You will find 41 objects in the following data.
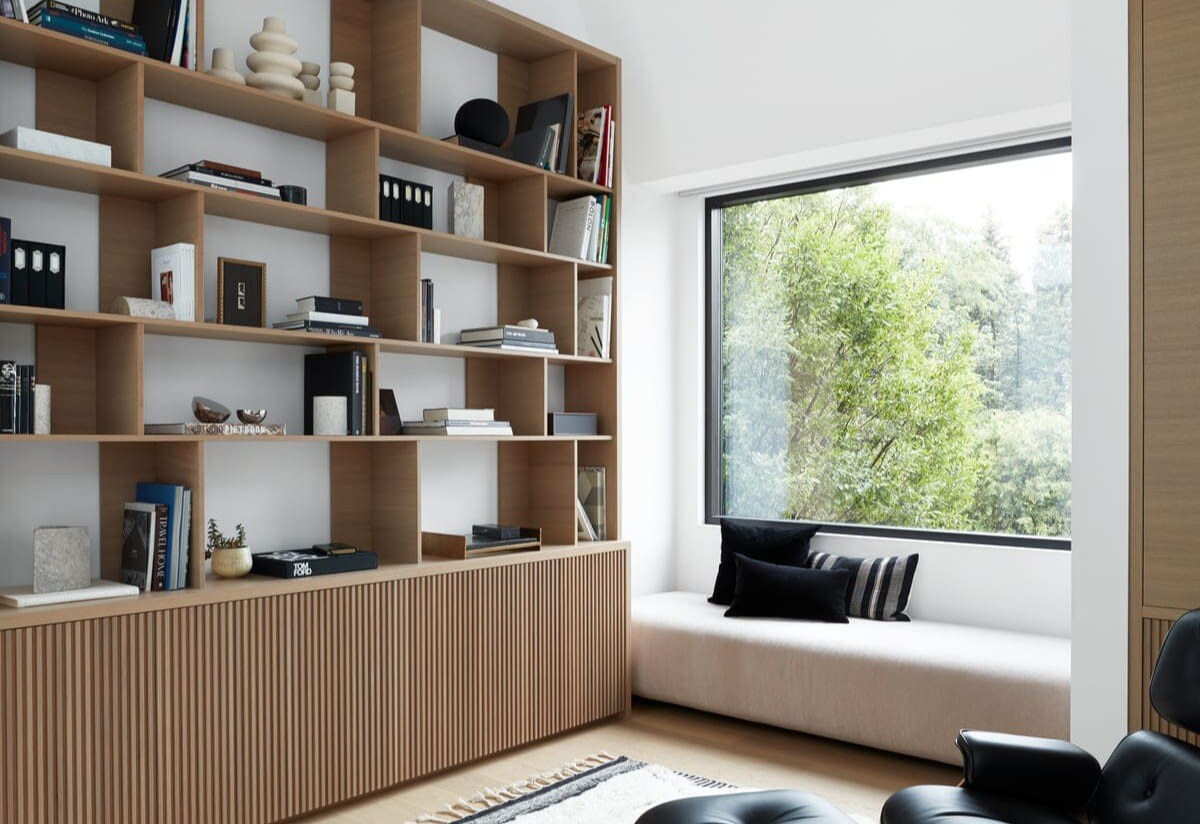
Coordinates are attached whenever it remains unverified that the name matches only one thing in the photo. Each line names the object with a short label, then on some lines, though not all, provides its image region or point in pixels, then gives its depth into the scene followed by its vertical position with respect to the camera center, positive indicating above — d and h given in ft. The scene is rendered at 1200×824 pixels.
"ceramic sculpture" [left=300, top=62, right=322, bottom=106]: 10.71 +3.53
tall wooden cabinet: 8.75 +0.73
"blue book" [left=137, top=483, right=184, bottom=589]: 9.34 -1.06
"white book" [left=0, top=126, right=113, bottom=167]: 8.41 +2.28
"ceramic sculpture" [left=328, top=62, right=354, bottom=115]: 10.86 +3.51
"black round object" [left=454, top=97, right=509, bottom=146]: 12.37 +3.59
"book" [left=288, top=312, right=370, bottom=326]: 10.44 +1.00
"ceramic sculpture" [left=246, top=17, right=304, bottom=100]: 10.16 +3.56
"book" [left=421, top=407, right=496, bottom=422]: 11.73 -0.02
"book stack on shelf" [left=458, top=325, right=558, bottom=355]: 12.48 +0.93
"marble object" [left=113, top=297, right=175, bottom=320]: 9.01 +0.95
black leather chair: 6.98 -2.63
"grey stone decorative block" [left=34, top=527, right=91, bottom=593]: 8.62 -1.25
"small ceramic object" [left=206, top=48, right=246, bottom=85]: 9.82 +3.40
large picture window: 13.39 +0.91
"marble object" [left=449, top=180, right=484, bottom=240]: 12.41 +2.51
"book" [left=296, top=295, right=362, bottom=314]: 10.48 +1.14
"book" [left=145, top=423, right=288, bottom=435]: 9.36 -0.15
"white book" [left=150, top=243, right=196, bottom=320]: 9.41 +1.27
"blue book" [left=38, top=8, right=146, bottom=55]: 8.54 +3.30
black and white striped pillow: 13.69 -2.37
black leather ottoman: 7.25 -2.92
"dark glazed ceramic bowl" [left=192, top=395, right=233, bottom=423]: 9.70 +0.03
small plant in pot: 10.07 -1.42
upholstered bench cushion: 11.11 -3.15
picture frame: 10.07 +1.22
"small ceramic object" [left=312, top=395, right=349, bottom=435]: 10.69 -0.02
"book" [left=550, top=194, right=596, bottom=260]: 13.71 +2.54
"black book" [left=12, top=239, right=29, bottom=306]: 8.59 +1.20
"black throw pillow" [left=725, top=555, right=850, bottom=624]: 13.50 -2.43
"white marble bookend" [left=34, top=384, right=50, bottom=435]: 8.56 +0.03
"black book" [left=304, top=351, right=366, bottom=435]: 10.78 +0.37
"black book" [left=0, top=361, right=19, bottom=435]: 8.29 +0.13
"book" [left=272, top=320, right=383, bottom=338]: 10.44 +0.89
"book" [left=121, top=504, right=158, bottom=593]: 9.26 -1.21
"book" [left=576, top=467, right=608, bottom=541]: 14.12 -1.17
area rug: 10.23 -4.07
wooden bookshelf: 8.70 -0.93
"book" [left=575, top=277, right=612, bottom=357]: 14.02 +1.28
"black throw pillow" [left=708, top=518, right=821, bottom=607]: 14.57 -1.93
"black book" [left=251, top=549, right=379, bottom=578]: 10.12 -1.54
